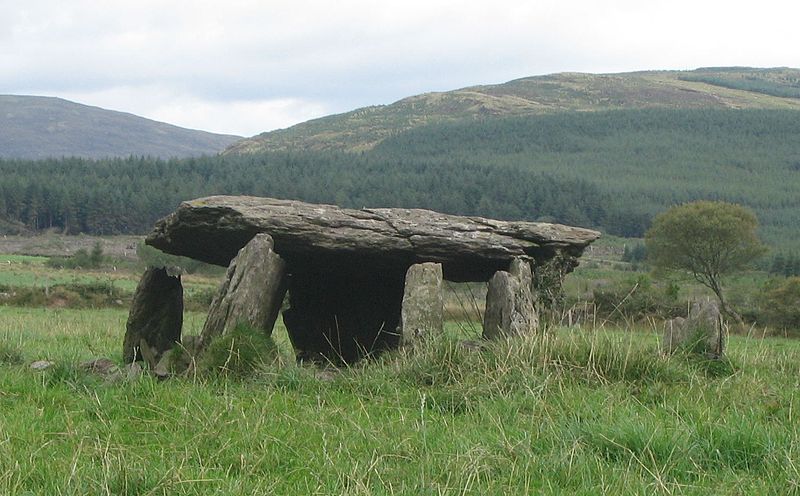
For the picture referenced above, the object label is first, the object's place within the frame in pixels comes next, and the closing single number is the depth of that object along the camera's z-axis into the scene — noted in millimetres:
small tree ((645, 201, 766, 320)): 56094
